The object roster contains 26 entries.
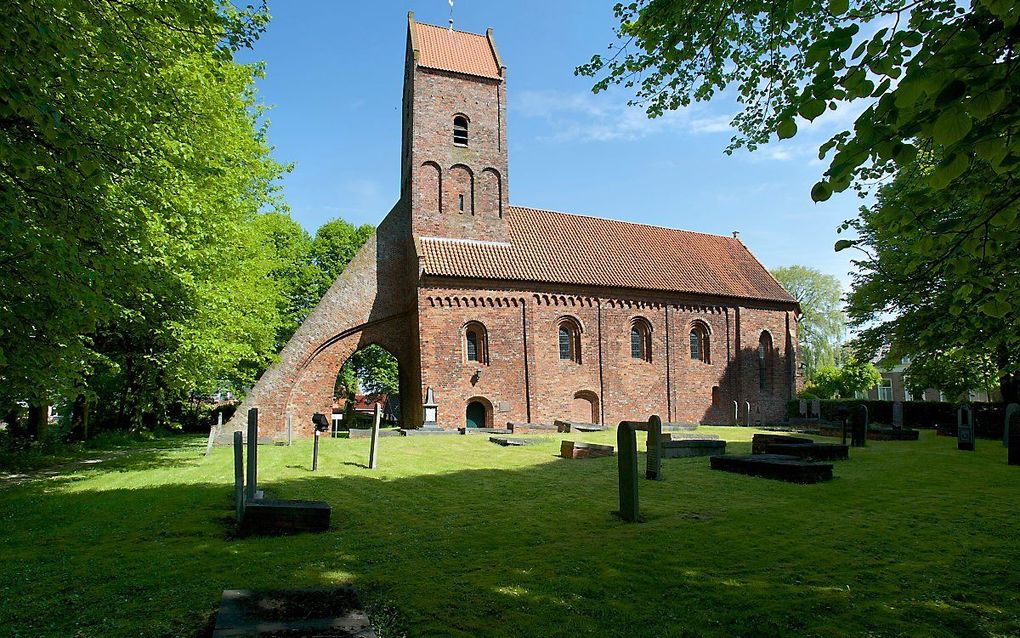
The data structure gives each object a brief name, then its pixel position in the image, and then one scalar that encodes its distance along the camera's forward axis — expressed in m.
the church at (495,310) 25.33
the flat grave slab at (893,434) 19.09
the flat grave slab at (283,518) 6.68
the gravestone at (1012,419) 12.78
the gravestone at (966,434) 15.97
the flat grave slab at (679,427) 23.39
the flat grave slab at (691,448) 13.95
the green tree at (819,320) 47.59
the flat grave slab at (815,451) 12.59
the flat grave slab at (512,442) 17.38
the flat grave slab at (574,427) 22.63
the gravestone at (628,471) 7.23
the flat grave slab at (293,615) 3.64
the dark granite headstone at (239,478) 7.04
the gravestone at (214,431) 17.71
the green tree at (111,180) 6.57
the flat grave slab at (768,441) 13.75
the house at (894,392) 45.09
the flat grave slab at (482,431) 22.53
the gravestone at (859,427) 16.45
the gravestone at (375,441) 12.41
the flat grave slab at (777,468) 9.88
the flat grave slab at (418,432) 21.48
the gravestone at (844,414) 15.92
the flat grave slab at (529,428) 23.17
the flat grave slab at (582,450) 14.34
